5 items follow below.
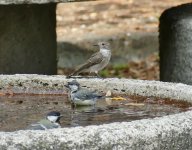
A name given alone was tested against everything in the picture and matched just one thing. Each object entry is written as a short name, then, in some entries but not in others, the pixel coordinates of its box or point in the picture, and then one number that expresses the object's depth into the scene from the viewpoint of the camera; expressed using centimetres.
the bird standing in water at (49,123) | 808
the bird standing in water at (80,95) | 1028
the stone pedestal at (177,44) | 1422
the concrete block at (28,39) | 1452
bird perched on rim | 1393
